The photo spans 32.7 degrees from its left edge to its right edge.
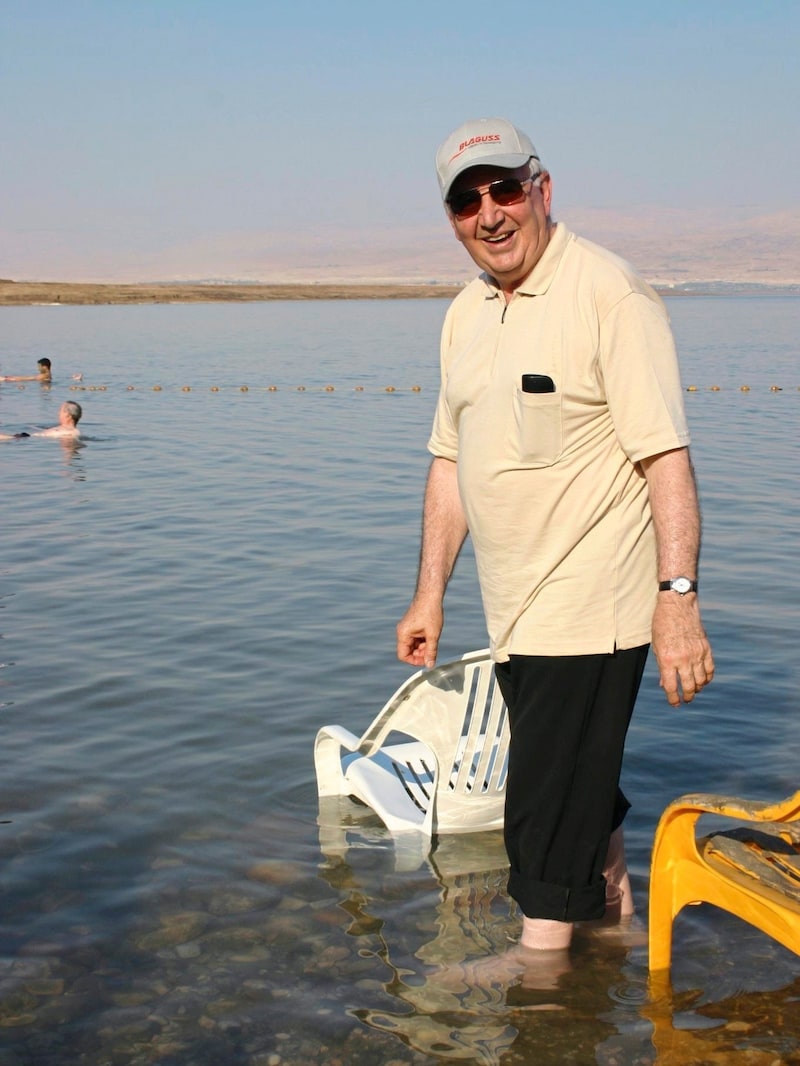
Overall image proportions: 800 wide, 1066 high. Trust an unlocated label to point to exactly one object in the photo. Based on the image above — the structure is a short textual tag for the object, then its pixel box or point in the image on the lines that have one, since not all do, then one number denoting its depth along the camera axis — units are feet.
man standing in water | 12.09
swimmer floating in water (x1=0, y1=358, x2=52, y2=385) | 87.81
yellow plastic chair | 11.35
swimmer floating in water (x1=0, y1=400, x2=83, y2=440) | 62.18
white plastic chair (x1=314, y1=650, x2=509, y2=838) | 17.11
